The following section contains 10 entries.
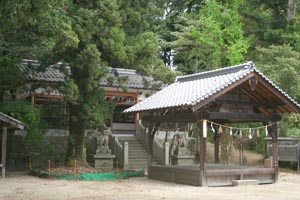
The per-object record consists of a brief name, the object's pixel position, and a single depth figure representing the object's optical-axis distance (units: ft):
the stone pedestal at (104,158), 76.07
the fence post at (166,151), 80.33
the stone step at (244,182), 55.26
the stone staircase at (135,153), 80.28
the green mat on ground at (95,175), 61.46
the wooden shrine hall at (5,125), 58.96
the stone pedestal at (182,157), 79.87
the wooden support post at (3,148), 63.31
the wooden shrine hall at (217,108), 53.72
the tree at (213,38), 95.04
